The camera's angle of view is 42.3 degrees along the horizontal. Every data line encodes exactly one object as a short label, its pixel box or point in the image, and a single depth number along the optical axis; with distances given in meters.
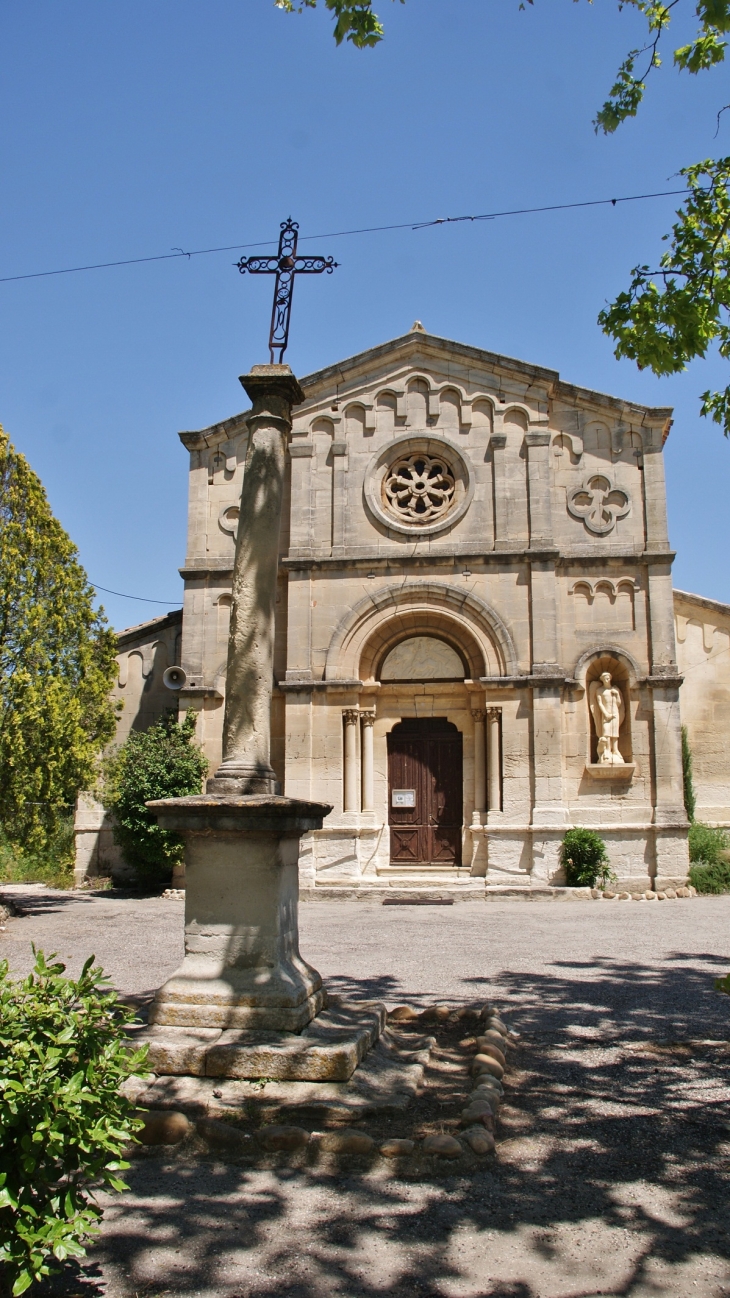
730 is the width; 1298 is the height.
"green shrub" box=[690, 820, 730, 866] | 17.19
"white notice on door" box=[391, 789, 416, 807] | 17.75
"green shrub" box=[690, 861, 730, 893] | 16.52
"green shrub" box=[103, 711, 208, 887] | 16.30
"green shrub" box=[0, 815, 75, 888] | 18.88
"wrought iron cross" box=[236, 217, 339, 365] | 7.16
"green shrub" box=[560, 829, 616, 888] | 16.08
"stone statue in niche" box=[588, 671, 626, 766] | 16.72
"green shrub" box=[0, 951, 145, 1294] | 2.99
